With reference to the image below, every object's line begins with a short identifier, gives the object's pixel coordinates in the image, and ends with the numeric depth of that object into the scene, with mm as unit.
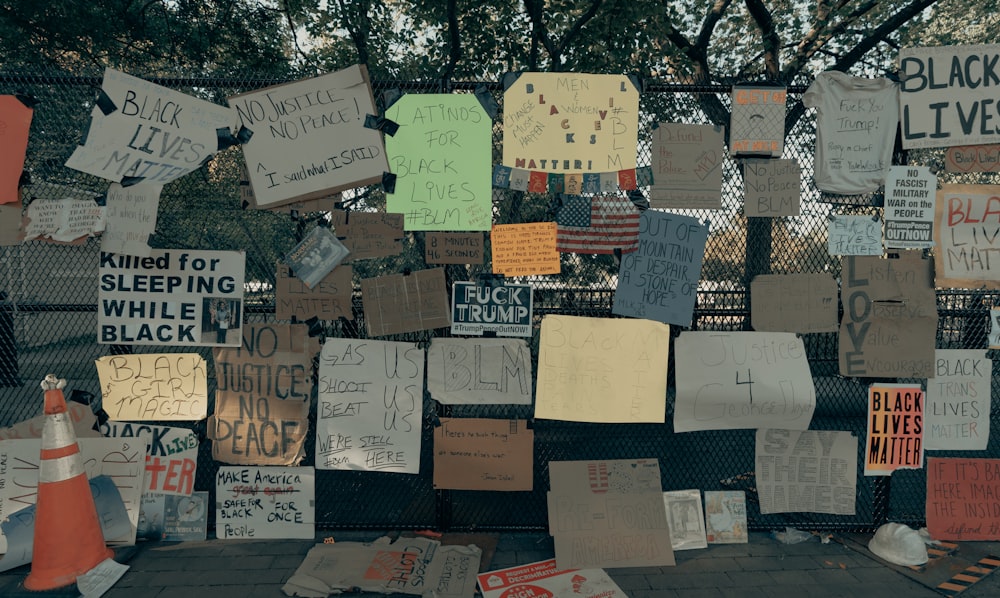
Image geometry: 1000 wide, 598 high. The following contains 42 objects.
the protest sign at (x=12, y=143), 3545
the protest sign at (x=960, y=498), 4004
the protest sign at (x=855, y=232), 3771
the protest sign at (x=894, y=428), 3906
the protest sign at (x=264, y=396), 3799
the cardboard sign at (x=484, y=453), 3879
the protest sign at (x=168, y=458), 3838
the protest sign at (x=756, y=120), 3713
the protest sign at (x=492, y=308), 3770
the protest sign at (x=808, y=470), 3955
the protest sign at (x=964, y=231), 3791
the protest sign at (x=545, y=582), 3344
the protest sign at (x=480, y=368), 3807
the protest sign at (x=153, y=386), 3768
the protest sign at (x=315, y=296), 3715
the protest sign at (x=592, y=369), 3820
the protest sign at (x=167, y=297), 3676
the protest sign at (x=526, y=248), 3689
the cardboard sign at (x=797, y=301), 3793
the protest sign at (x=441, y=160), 3646
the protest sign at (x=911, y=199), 3758
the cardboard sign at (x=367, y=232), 3656
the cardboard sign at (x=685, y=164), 3717
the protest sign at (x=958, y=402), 3922
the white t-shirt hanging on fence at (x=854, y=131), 3736
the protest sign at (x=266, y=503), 3879
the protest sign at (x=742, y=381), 3842
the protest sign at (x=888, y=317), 3812
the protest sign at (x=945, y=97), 3688
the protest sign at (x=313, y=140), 3619
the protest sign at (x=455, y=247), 3711
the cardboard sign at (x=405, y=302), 3754
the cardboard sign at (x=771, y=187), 3727
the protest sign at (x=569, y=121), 3633
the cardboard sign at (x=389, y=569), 3342
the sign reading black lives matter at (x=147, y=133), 3521
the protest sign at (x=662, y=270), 3758
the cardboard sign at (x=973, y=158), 3725
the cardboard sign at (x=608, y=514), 3680
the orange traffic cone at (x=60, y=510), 3326
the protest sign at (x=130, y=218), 3594
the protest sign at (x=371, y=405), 3824
